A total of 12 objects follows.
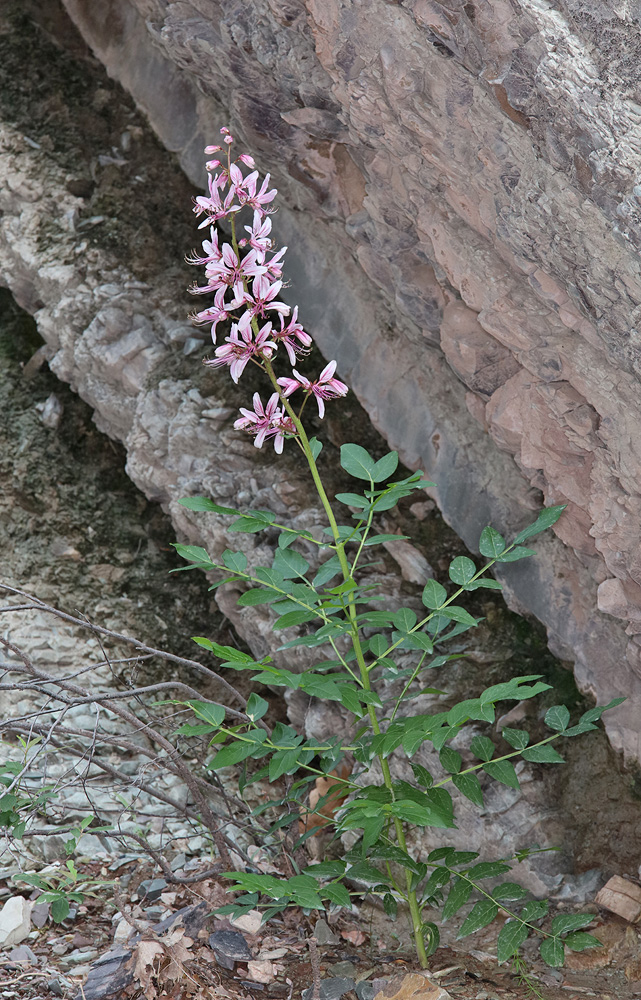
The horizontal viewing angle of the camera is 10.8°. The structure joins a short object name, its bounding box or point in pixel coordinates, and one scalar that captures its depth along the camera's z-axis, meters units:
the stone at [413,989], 2.55
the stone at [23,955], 2.65
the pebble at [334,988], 2.60
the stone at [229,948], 2.62
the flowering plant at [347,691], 2.55
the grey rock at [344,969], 2.63
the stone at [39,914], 2.70
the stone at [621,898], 2.65
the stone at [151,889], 2.71
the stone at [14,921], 2.67
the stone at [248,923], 2.66
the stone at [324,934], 2.66
